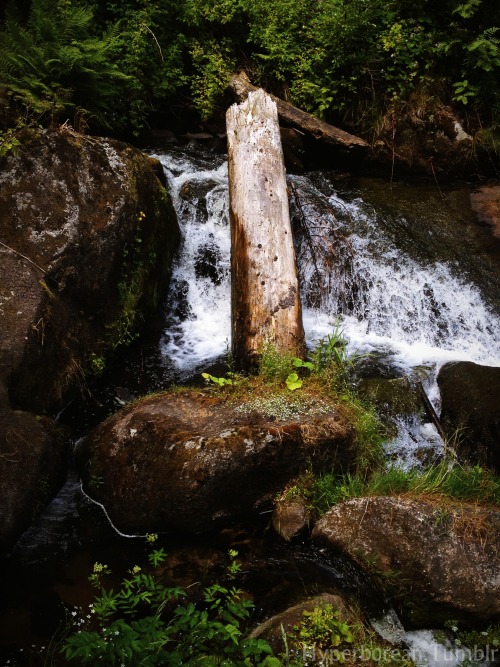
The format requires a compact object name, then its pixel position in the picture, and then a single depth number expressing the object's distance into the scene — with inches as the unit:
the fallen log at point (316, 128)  336.5
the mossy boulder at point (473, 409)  198.7
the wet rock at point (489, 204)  318.0
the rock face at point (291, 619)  121.6
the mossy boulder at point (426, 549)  138.4
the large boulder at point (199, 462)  160.1
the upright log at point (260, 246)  212.5
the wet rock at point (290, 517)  160.4
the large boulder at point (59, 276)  169.2
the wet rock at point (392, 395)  214.7
